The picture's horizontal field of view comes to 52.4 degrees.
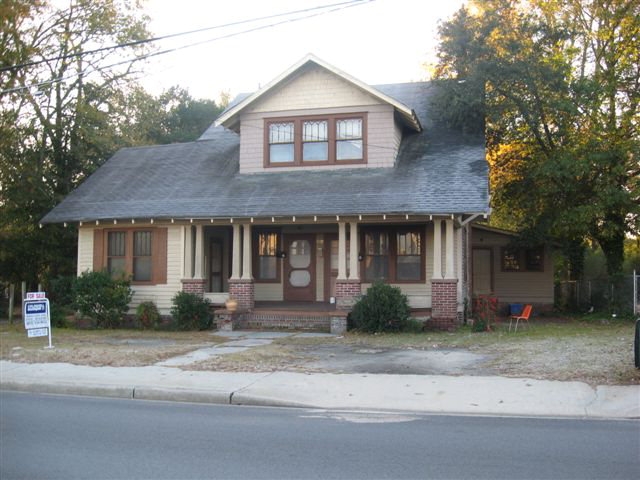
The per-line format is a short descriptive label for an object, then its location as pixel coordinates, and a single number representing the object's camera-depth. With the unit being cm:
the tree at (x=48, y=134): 2302
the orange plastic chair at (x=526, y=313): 1639
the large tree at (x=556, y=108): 1959
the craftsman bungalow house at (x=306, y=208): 1684
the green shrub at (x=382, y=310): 1602
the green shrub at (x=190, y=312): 1781
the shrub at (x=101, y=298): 1814
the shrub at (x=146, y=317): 1841
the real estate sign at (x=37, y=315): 1373
